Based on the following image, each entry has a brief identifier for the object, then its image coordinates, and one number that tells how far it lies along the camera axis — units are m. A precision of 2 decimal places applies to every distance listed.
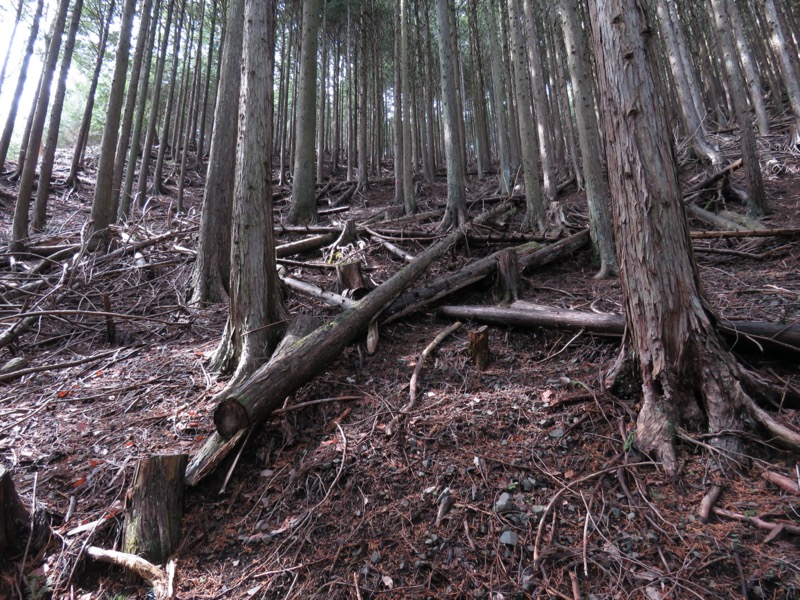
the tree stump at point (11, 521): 2.48
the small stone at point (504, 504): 2.36
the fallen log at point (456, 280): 5.03
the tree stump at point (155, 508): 2.51
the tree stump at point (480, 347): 3.88
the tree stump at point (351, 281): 5.25
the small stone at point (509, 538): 2.16
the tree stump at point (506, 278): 5.15
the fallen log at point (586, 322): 2.84
